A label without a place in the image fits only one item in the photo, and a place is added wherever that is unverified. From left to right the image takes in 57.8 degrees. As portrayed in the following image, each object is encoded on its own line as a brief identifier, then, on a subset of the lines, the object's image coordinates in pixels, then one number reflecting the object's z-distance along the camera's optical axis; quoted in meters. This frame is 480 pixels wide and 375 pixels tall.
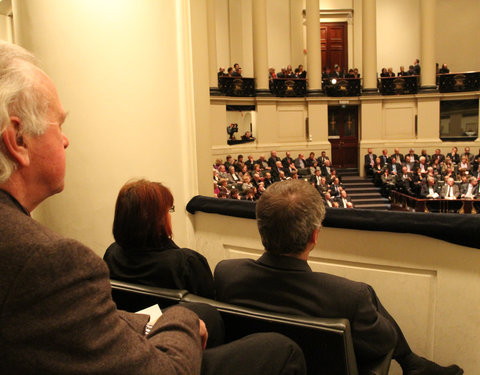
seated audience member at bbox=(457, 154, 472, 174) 13.22
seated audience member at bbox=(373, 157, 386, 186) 13.86
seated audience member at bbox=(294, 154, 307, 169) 14.21
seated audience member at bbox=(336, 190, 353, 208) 10.63
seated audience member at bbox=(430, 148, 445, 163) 14.43
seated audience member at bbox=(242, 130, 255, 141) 16.45
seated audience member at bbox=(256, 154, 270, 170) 13.42
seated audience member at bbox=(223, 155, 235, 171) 12.61
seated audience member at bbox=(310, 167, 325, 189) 11.56
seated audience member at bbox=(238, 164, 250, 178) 12.11
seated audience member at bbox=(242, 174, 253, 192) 10.09
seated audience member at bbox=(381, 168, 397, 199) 12.80
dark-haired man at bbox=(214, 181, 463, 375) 1.24
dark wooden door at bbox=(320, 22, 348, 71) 18.11
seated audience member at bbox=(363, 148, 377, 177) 15.14
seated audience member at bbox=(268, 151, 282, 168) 13.45
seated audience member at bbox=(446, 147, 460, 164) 14.41
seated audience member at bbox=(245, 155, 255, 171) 13.12
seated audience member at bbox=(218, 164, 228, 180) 11.12
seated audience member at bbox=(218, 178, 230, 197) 9.12
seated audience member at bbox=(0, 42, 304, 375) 0.57
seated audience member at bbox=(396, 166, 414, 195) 11.55
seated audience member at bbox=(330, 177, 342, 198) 11.48
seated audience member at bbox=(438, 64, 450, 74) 16.39
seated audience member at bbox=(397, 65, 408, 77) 16.48
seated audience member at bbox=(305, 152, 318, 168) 14.22
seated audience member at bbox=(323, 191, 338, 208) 10.07
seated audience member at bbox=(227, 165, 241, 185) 11.33
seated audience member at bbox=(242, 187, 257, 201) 8.99
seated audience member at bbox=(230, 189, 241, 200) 8.27
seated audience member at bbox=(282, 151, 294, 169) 13.89
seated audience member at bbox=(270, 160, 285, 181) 12.77
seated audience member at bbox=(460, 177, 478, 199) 10.94
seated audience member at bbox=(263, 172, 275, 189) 11.94
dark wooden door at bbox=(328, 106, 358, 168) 17.23
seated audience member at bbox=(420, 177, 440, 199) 11.14
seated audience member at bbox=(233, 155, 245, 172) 12.48
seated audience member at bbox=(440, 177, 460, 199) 11.03
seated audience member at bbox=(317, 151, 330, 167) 14.41
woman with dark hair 1.62
